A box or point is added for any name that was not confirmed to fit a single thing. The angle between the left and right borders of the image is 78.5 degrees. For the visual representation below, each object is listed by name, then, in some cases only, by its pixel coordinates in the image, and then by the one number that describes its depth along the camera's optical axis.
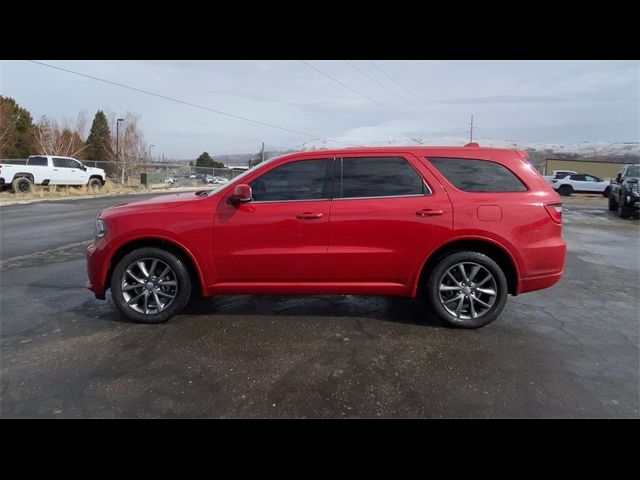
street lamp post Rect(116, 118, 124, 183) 38.75
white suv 26.83
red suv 3.79
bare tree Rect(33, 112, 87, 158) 36.50
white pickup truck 18.36
